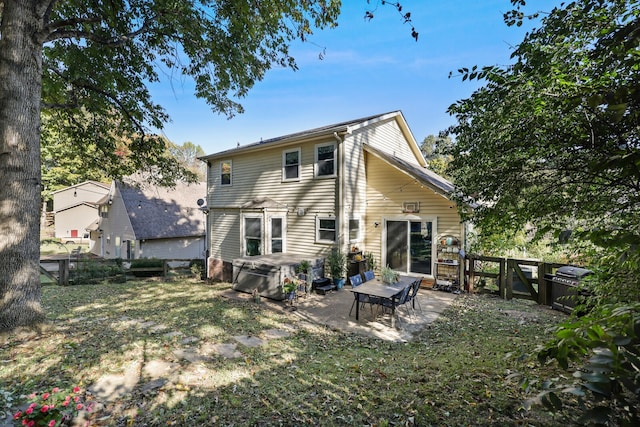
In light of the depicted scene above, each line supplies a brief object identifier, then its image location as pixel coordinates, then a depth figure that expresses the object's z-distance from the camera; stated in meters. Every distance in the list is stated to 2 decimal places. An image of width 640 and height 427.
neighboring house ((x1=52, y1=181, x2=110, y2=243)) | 30.83
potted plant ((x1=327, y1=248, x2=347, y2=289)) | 10.63
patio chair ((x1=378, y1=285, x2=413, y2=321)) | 6.96
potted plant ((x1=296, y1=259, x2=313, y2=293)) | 9.80
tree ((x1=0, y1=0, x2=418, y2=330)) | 4.98
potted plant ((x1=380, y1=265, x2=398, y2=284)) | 7.65
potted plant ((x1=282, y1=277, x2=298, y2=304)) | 8.64
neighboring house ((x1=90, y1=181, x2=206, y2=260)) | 20.67
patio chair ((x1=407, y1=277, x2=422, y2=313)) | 7.41
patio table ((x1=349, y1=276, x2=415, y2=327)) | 6.76
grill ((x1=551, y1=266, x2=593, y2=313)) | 7.12
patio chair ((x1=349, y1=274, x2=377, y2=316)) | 7.36
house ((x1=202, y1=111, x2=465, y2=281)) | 10.92
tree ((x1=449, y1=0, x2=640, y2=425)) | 1.36
